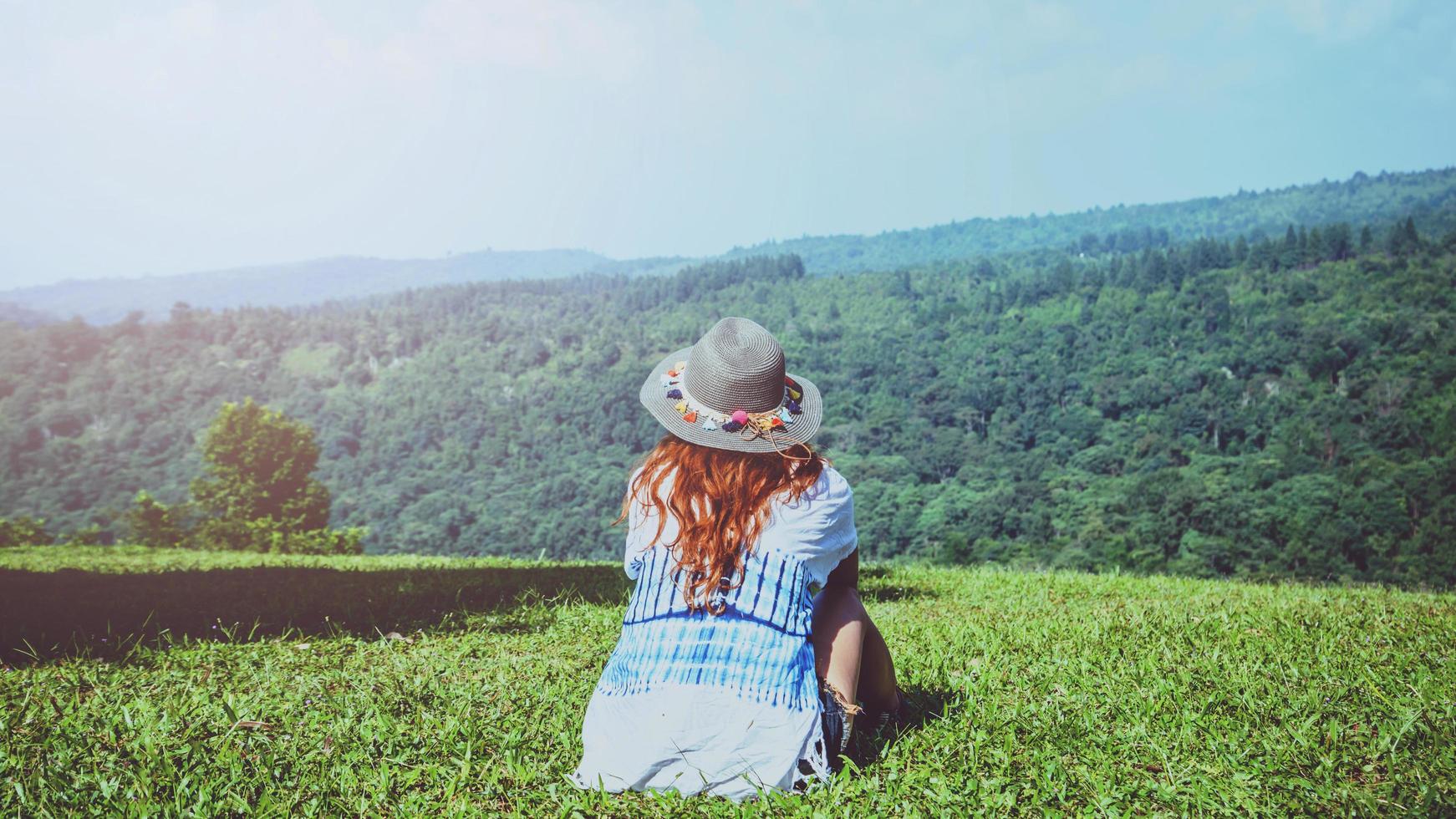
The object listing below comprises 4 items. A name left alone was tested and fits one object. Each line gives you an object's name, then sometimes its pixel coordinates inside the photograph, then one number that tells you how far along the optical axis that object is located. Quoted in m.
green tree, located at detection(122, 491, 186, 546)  23.86
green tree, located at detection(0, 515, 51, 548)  20.86
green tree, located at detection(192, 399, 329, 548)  26.38
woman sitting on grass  2.65
